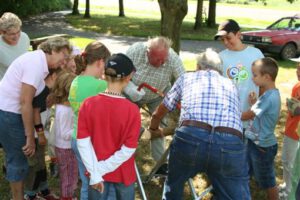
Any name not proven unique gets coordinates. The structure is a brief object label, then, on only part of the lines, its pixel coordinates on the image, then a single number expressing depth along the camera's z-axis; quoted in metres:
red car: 14.48
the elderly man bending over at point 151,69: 4.64
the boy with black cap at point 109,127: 2.73
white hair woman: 4.16
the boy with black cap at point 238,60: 4.16
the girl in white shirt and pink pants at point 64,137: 3.67
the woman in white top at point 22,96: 3.34
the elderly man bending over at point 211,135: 2.89
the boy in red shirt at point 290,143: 4.19
